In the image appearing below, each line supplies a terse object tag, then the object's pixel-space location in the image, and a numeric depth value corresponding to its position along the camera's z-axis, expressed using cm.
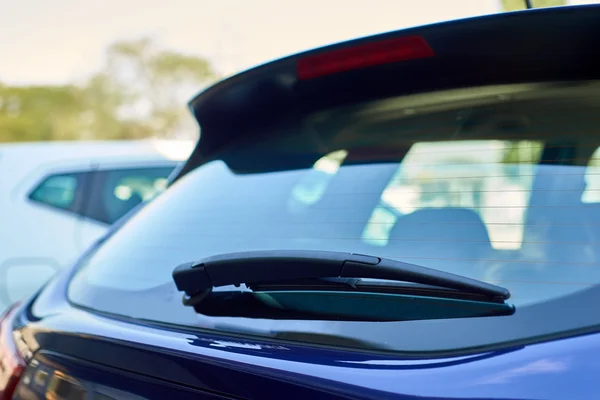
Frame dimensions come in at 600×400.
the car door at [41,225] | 416
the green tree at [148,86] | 4150
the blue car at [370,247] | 99
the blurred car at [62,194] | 424
